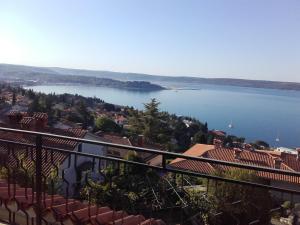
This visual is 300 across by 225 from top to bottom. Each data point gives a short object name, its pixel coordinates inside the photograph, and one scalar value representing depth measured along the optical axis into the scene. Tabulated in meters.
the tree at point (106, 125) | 33.43
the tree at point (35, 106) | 37.79
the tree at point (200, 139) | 31.23
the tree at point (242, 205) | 3.54
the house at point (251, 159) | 13.40
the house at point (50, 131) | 8.91
